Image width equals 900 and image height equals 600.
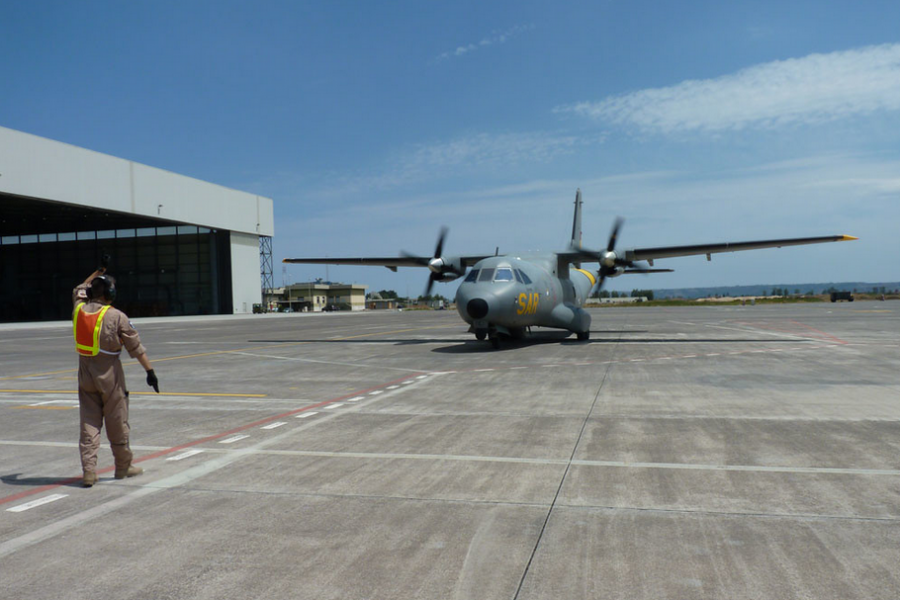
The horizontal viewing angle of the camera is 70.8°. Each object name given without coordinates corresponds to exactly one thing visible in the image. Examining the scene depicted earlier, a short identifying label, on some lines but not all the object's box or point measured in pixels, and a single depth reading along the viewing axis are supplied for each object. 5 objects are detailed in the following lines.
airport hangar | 59.09
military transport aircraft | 18.98
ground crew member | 5.83
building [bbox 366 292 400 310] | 149.12
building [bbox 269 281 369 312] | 130.62
